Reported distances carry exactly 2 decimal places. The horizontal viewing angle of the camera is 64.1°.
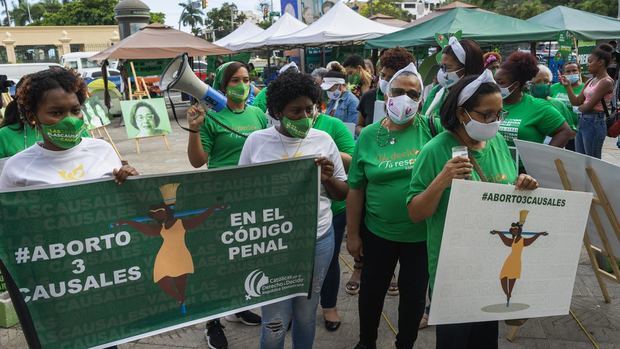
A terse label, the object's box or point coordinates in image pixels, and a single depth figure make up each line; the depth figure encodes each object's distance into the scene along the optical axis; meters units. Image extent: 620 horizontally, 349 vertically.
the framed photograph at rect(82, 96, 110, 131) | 9.53
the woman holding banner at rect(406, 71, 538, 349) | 2.13
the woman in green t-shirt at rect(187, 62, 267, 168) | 3.07
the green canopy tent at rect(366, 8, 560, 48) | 8.15
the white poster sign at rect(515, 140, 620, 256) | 2.66
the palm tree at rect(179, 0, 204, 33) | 79.19
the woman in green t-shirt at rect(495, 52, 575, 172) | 3.30
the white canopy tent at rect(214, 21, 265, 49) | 20.12
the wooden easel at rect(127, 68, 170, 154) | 12.95
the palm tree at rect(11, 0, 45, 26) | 63.41
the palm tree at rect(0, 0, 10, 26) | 55.74
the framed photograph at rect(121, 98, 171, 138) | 10.23
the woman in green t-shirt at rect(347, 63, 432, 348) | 2.65
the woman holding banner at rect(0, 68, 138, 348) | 2.22
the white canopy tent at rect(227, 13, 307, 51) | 17.50
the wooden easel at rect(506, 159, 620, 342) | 2.73
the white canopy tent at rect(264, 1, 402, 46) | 13.53
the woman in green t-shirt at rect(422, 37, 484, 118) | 3.49
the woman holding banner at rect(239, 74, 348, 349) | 2.51
